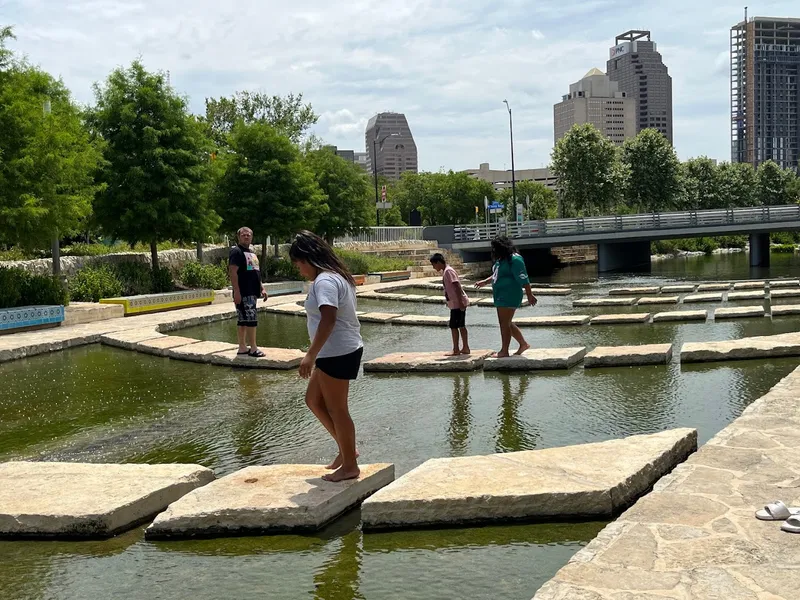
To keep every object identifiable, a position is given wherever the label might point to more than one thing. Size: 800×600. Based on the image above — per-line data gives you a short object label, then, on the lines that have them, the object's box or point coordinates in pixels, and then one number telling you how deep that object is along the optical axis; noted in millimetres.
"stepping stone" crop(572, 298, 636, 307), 19016
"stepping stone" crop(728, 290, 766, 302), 19183
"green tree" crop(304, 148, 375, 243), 36688
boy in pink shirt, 10578
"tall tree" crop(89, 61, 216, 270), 22250
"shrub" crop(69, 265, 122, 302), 20641
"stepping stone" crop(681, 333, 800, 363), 9805
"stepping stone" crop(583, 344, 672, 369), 9906
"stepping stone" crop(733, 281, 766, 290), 23594
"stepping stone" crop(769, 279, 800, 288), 22944
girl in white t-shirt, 4980
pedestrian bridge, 42469
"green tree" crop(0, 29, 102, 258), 15953
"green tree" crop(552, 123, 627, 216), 64312
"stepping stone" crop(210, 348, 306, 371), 10883
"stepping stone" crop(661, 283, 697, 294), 23089
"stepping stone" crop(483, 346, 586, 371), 10016
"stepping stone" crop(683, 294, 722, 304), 19175
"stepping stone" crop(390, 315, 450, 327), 15711
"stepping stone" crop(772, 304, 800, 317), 14648
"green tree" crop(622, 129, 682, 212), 67062
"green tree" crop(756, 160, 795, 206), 86250
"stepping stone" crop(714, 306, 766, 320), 14719
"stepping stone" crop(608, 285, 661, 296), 22609
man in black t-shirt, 11000
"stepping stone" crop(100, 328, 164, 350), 13703
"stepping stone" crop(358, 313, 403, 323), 16672
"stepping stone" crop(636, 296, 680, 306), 18856
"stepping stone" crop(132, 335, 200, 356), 12703
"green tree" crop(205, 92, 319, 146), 55906
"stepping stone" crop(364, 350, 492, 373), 10195
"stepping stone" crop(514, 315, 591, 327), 14834
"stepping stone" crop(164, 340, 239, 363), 11820
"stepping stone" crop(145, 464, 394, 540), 4695
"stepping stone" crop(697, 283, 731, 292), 23466
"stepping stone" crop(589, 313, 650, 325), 14688
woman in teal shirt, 9992
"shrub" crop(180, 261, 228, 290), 25156
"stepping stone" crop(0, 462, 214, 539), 4781
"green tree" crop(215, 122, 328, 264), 28562
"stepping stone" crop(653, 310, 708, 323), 14719
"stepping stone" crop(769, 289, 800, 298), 19000
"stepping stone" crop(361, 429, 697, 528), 4688
